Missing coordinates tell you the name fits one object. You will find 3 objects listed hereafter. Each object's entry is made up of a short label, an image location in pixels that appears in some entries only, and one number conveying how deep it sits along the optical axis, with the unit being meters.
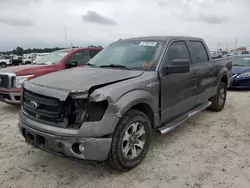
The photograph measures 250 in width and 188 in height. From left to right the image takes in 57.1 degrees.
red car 5.60
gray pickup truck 2.62
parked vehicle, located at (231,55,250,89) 8.83
